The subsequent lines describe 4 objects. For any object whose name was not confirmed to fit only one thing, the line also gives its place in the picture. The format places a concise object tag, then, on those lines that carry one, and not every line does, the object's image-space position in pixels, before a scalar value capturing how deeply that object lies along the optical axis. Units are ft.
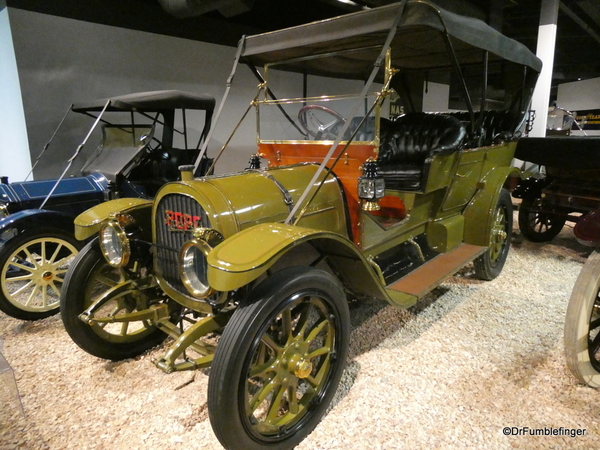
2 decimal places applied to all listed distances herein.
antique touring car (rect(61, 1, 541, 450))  5.84
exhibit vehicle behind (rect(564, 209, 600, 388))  7.16
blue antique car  10.75
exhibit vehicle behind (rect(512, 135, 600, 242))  13.64
